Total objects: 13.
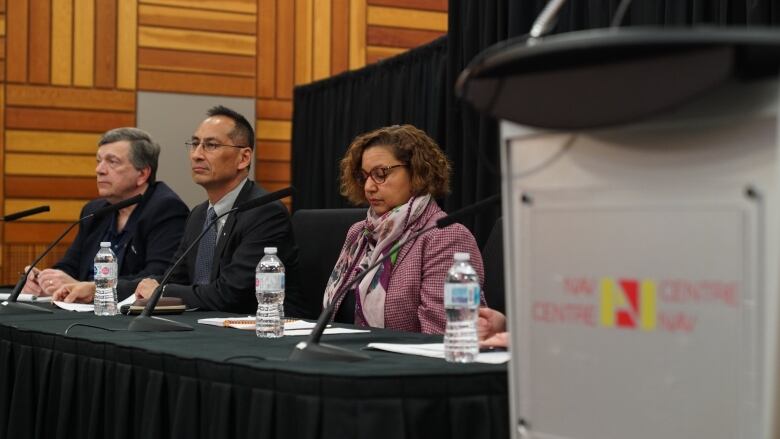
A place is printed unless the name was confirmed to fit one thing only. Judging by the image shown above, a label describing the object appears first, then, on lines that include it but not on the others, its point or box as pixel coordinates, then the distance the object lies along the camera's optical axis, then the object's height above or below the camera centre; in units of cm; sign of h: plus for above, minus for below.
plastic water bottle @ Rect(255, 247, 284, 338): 228 -12
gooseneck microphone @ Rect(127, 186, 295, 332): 242 -18
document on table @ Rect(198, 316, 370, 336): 240 -20
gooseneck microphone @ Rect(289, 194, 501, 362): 174 -18
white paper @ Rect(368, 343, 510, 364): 174 -20
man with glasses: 324 +5
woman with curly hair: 285 +4
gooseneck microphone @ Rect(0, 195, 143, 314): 311 -19
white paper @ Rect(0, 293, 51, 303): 362 -19
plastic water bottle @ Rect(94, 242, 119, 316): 301 -13
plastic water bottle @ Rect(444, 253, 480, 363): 174 -13
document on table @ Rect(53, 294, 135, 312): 318 -20
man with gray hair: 406 +12
